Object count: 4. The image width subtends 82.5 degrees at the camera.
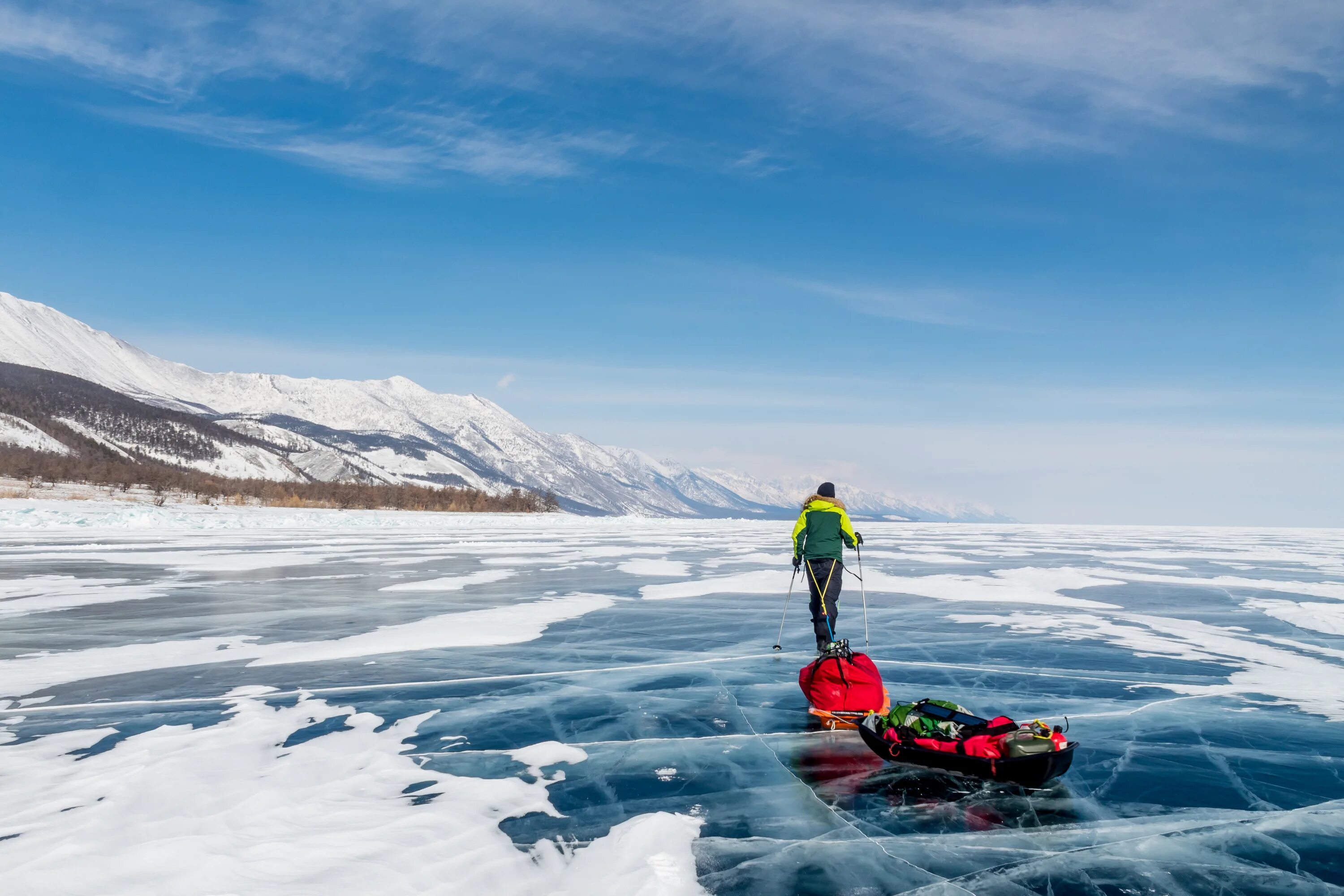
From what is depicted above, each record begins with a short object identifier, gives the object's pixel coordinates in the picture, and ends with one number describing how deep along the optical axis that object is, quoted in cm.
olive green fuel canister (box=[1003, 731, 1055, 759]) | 502
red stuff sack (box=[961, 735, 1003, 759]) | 513
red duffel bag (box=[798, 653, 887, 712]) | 648
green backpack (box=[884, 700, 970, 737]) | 548
